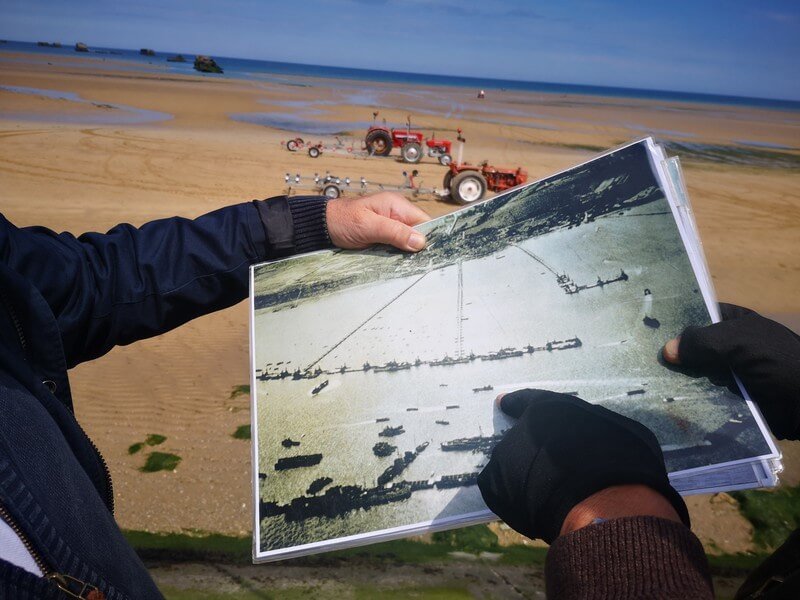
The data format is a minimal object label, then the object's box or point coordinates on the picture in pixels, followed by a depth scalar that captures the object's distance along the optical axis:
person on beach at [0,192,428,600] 0.92
